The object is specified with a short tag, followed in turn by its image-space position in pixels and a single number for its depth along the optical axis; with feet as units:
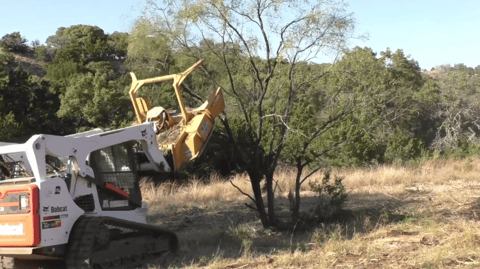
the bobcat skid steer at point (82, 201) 27.25
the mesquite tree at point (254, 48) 38.63
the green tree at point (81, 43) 170.80
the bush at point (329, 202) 41.78
